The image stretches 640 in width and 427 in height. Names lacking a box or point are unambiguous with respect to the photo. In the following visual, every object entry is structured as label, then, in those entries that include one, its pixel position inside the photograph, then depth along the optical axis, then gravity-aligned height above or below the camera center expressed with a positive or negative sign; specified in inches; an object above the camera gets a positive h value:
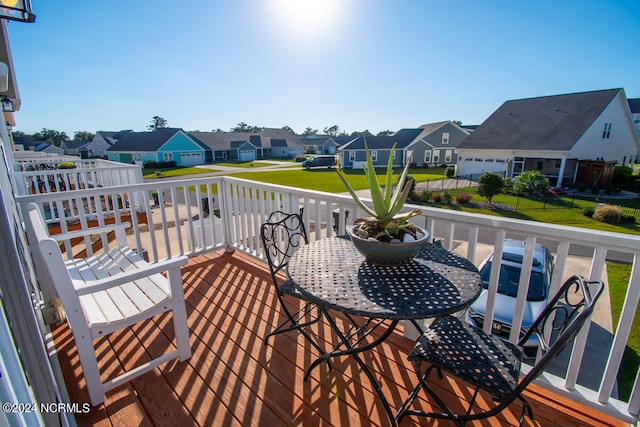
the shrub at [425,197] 544.7 -85.3
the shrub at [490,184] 516.1 -60.1
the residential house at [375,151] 1194.6 -3.0
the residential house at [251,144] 1638.0 +37.6
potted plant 58.4 -17.0
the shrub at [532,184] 610.5 -70.2
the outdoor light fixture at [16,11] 71.9 +34.4
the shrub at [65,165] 333.4 -16.1
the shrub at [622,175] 680.4 -57.5
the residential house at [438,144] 1219.2 +25.4
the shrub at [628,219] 413.1 -96.2
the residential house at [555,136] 722.2 +35.7
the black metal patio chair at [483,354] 43.4 -37.4
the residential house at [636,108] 1487.5 +208.9
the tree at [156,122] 2763.3 +266.6
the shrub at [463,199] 528.4 -86.4
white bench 58.7 -36.5
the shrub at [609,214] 408.5 -88.7
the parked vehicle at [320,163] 1184.2 -49.8
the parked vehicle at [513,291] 145.8 -75.9
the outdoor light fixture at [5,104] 192.3 +31.2
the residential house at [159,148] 1339.8 +12.0
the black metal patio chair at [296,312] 80.7 -48.6
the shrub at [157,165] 1326.3 -64.1
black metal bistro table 50.0 -25.8
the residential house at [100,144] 1712.6 +39.8
